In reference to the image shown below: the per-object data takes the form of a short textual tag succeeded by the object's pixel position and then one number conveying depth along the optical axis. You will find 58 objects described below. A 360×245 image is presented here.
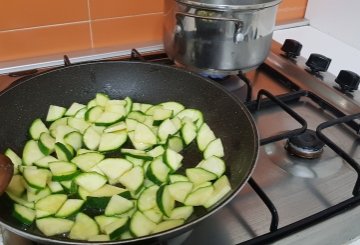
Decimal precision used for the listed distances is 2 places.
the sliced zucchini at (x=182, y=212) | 0.55
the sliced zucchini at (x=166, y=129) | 0.71
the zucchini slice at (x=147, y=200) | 0.56
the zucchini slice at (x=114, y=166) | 0.62
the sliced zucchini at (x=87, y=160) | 0.64
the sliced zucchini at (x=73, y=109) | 0.74
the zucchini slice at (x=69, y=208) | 0.55
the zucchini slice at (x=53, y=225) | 0.53
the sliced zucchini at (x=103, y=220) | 0.53
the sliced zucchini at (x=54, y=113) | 0.72
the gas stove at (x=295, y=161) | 0.55
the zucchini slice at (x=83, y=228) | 0.52
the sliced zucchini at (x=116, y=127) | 0.71
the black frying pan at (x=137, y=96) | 0.64
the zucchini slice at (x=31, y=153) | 0.64
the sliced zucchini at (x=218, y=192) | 0.55
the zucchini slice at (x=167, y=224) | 0.52
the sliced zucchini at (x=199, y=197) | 0.56
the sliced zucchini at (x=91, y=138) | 0.69
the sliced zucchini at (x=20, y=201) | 0.56
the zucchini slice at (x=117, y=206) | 0.55
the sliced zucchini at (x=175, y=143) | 0.69
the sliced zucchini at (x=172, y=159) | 0.63
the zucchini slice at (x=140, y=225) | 0.52
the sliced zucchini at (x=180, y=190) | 0.58
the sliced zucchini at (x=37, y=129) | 0.68
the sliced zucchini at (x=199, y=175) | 0.61
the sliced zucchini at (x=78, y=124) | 0.72
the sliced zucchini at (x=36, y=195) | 0.58
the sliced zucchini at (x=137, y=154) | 0.66
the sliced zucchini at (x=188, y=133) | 0.70
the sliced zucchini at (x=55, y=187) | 0.60
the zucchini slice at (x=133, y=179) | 0.60
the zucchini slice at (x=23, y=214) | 0.53
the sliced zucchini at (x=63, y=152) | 0.65
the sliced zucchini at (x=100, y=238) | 0.51
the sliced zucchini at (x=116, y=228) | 0.51
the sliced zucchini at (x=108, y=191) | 0.59
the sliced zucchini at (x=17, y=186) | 0.57
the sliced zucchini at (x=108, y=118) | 0.72
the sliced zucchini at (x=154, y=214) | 0.54
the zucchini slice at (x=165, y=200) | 0.55
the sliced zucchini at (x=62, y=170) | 0.60
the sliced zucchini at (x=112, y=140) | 0.69
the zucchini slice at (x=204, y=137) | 0.69
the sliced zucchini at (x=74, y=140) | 0.68
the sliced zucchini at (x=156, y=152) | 0.67
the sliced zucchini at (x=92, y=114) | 0.73
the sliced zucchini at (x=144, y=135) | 0.70
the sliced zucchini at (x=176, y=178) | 0.61
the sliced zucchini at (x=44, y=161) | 0.63
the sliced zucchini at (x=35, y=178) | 0.58
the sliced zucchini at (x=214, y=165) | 0.62
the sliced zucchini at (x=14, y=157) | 0.62
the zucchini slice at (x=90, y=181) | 0.60
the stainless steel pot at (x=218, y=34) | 0.69
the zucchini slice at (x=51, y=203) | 0.56
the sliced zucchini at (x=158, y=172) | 0.62
